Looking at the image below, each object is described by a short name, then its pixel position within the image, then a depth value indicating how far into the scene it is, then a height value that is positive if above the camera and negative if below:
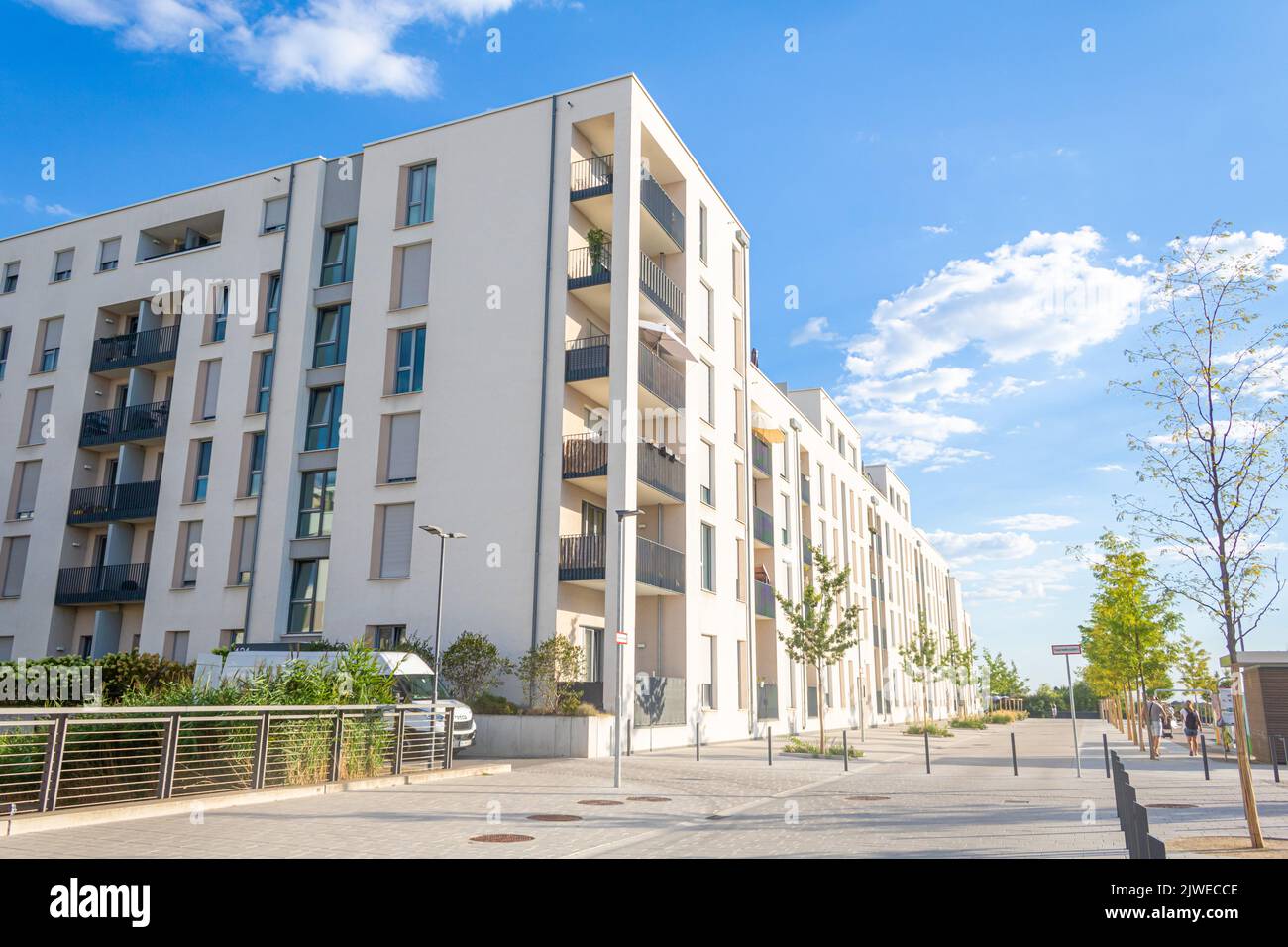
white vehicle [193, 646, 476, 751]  19.94 +0.41
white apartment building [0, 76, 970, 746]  25.91 +8.47
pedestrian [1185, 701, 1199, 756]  27.91 -0.74
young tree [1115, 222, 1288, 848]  10.99 +2.43
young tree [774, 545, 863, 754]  27.67 +1.83
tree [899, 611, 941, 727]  49.31 +2.14
